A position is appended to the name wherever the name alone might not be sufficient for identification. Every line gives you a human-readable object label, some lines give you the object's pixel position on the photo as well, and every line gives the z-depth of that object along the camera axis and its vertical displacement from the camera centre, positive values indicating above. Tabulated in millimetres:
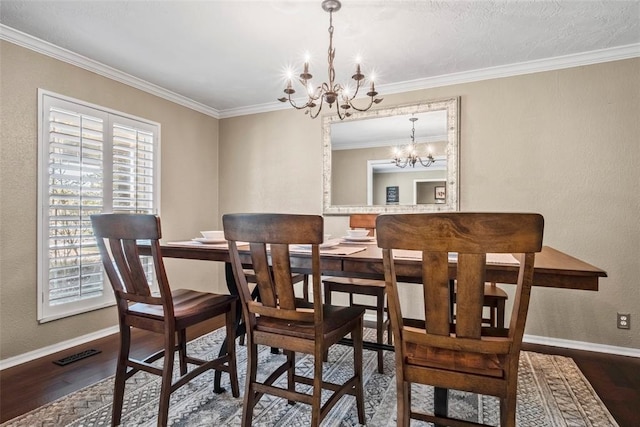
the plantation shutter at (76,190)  2656 +184
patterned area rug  1788 -1044
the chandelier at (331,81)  1990 +778
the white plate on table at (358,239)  2353 -166
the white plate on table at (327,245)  1959 -183
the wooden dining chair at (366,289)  2324 -531
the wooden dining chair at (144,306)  1611 -483
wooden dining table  1289 -216
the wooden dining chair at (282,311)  1388 -418
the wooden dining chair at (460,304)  1038 -289
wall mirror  3275 +534
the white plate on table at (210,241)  2320 -182
